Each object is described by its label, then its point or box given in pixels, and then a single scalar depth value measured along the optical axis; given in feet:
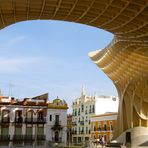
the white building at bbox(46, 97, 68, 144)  171.79
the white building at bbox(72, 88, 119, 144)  228.79
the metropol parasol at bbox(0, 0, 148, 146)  60.94
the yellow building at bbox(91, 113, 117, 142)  198.59
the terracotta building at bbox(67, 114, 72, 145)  231.60
